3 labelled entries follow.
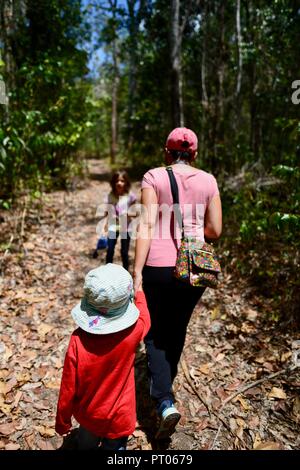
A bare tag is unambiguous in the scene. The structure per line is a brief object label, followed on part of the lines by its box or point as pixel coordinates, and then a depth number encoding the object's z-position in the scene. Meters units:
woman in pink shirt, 2.27
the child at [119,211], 4.52
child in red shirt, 1.83
